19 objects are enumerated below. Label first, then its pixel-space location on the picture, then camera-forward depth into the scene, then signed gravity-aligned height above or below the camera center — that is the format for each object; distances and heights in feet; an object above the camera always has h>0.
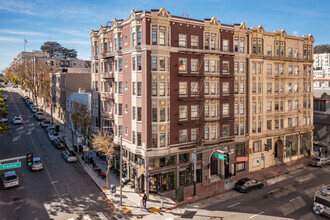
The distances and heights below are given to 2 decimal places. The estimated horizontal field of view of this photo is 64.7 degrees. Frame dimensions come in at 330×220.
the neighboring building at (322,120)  205.87 -19.29
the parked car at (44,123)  233.76 -23.11
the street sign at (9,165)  97.95 -25.31
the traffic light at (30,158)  106.68 -24.98
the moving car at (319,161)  156.97 -39.64
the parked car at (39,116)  260.01 -18.13
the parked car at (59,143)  179.53 -31.91
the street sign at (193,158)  113.80 -27.00
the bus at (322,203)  94.93 -39.51
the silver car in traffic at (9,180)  114.83 -36.41
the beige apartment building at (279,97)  149.38 -0.41
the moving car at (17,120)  238.87 -20.75
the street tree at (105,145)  122.01 -22.73
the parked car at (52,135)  193.16 -28.40
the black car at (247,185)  120.16 -41.36
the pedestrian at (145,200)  101.99 -40.24
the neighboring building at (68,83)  240.53 +13.64
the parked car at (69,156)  154.61 -35.63
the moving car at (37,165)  137.59 -35.40
